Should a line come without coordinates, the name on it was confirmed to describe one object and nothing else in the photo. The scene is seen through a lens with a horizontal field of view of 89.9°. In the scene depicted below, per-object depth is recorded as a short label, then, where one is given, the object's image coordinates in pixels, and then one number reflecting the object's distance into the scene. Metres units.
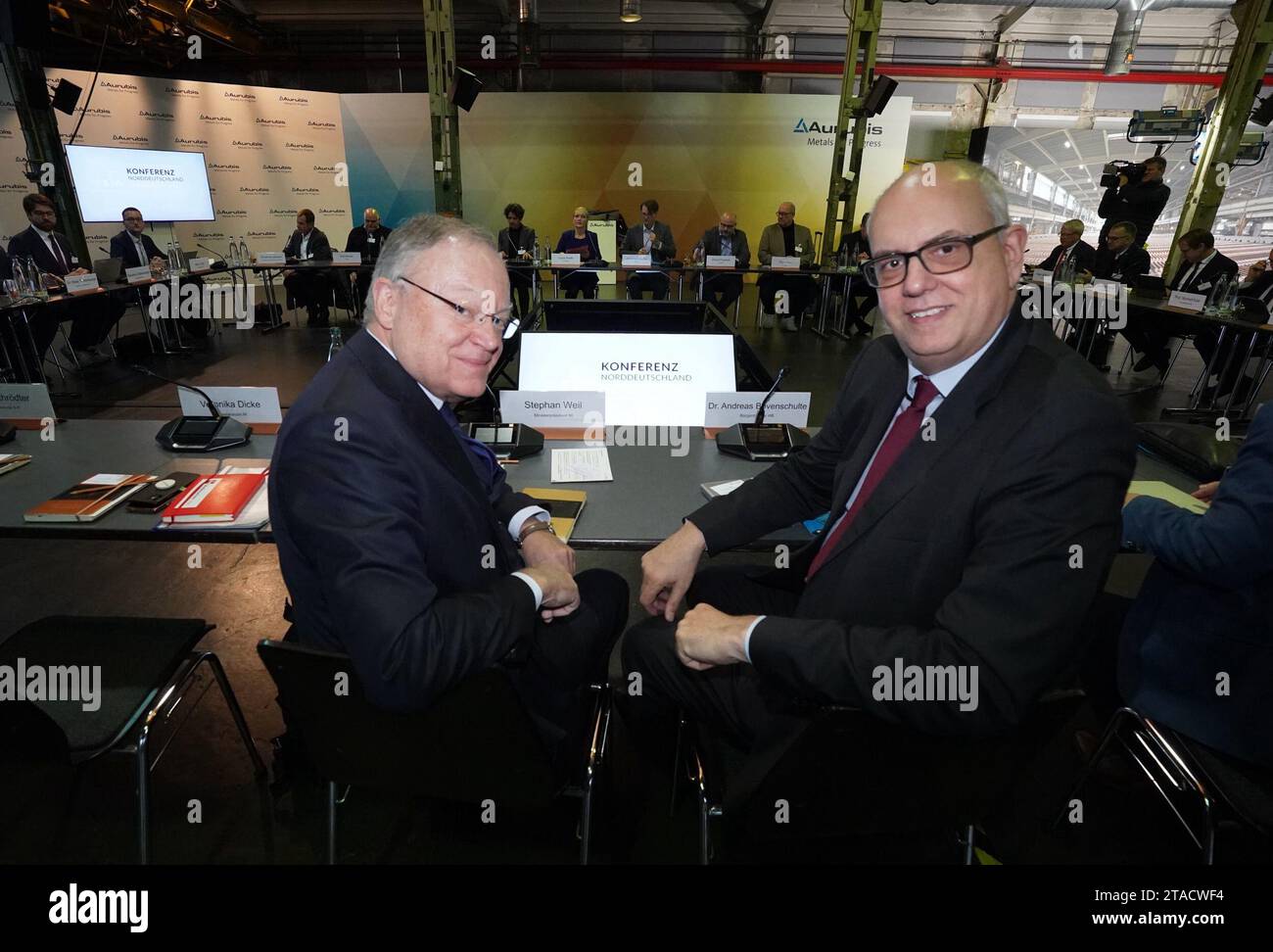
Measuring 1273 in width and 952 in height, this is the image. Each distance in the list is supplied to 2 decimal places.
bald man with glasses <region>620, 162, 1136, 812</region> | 1.05
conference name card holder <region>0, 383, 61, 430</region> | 2.39
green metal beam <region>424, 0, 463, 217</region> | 6.45
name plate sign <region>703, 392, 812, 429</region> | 2.43
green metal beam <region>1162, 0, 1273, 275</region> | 6.68
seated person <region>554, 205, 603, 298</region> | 8.16
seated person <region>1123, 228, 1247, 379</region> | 5.78
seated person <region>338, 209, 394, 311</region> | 8.05
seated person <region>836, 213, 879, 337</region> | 7.58
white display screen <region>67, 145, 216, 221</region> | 8.24
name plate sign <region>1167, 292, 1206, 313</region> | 5.35
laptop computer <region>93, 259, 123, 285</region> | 5.87
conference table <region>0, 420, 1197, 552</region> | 1.72
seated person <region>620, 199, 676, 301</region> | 8.16
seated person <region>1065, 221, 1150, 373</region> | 6.58
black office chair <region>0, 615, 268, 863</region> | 1.21
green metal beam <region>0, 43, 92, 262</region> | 6.05
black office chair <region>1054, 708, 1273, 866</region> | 1.22
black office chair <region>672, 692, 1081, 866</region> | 1.01
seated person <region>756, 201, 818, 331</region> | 8.16
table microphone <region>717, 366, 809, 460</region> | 2.27
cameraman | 7.74
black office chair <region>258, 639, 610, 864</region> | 1.08
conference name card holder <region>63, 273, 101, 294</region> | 5.47
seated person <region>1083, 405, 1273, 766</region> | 1.31
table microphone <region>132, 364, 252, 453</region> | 2.26
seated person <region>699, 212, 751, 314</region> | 8.07
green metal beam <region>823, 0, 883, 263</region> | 7.14
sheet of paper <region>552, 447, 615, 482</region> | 2.11
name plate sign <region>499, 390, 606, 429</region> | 2.44
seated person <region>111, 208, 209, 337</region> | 6.95
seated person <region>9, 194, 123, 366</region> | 5.87
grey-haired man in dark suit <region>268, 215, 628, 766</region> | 1.08
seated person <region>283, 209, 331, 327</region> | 8.05
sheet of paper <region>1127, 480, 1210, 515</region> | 1.84
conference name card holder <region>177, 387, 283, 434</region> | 2.38
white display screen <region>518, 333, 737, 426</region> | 2.66
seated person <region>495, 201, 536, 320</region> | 7.96
